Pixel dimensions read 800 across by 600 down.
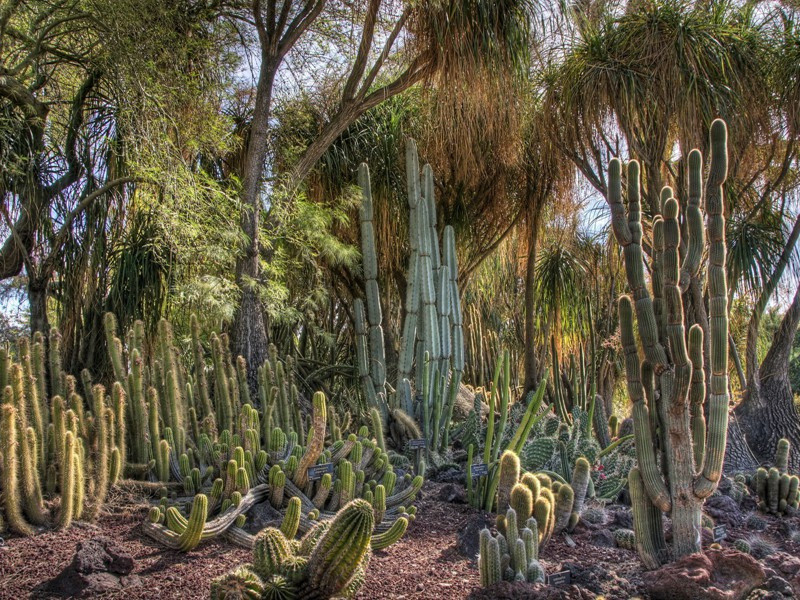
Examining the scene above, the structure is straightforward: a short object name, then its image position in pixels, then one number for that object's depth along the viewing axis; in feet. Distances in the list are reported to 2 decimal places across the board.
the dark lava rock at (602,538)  13.39
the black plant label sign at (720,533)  13.05
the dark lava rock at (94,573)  9.44
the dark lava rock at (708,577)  9.52
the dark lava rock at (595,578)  10.53
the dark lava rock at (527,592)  9.32
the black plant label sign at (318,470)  13.20
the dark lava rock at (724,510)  15.28
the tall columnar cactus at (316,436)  12.42
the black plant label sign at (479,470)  14.46
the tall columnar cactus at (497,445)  14.74
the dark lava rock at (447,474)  16.96
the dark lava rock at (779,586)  10.19
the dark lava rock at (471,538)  12.27
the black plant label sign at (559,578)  10.41
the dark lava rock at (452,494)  15.30
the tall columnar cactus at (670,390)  11.37
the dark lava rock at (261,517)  12.23
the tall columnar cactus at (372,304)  21.16
